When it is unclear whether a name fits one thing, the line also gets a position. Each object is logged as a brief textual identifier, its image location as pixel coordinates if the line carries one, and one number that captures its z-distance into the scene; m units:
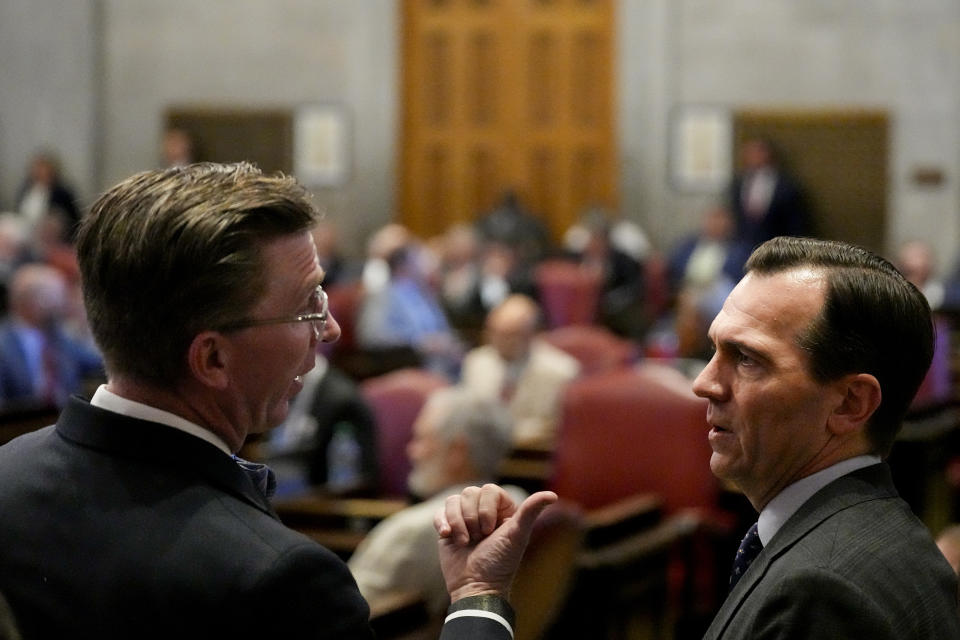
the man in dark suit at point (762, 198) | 12.34
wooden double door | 13.51
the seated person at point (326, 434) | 5.55
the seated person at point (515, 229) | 12.53
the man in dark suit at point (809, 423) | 1.62
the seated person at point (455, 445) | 4.12
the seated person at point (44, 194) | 13.13
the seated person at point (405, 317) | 8.91
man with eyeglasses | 1.41
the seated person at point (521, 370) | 7.16
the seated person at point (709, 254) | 11.23
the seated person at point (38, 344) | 6.55
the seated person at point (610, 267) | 11.14
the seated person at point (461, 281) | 10.53
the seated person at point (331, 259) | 10.73
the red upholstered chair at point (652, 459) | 5.03
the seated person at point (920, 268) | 9.51
